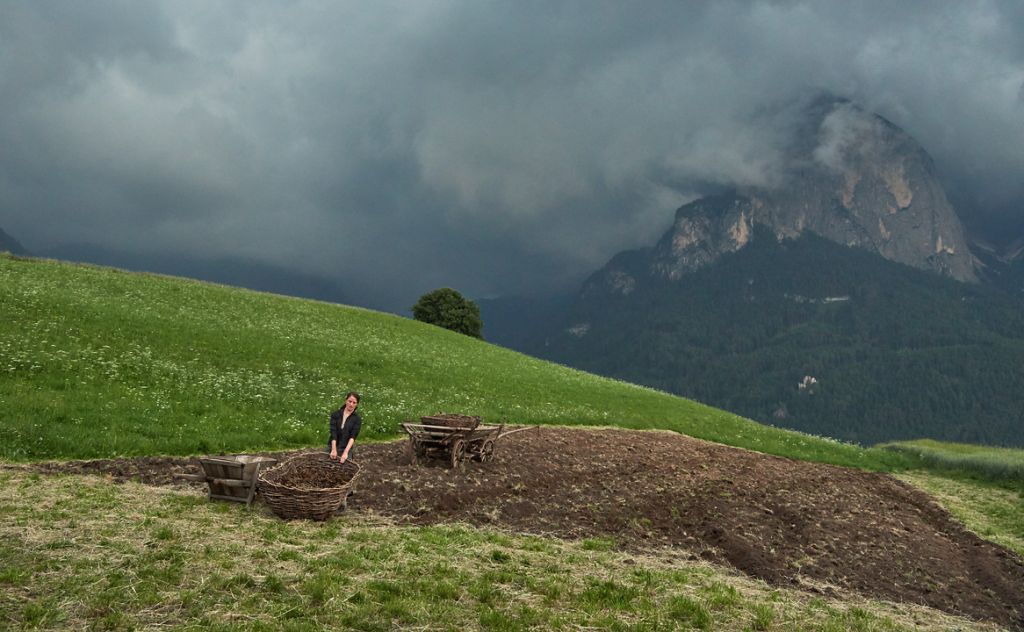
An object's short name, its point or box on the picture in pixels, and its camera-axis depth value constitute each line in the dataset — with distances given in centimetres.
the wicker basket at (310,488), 1279
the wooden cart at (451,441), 1842
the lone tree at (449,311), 9519
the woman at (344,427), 1542
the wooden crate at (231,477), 1348
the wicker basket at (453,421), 1973
